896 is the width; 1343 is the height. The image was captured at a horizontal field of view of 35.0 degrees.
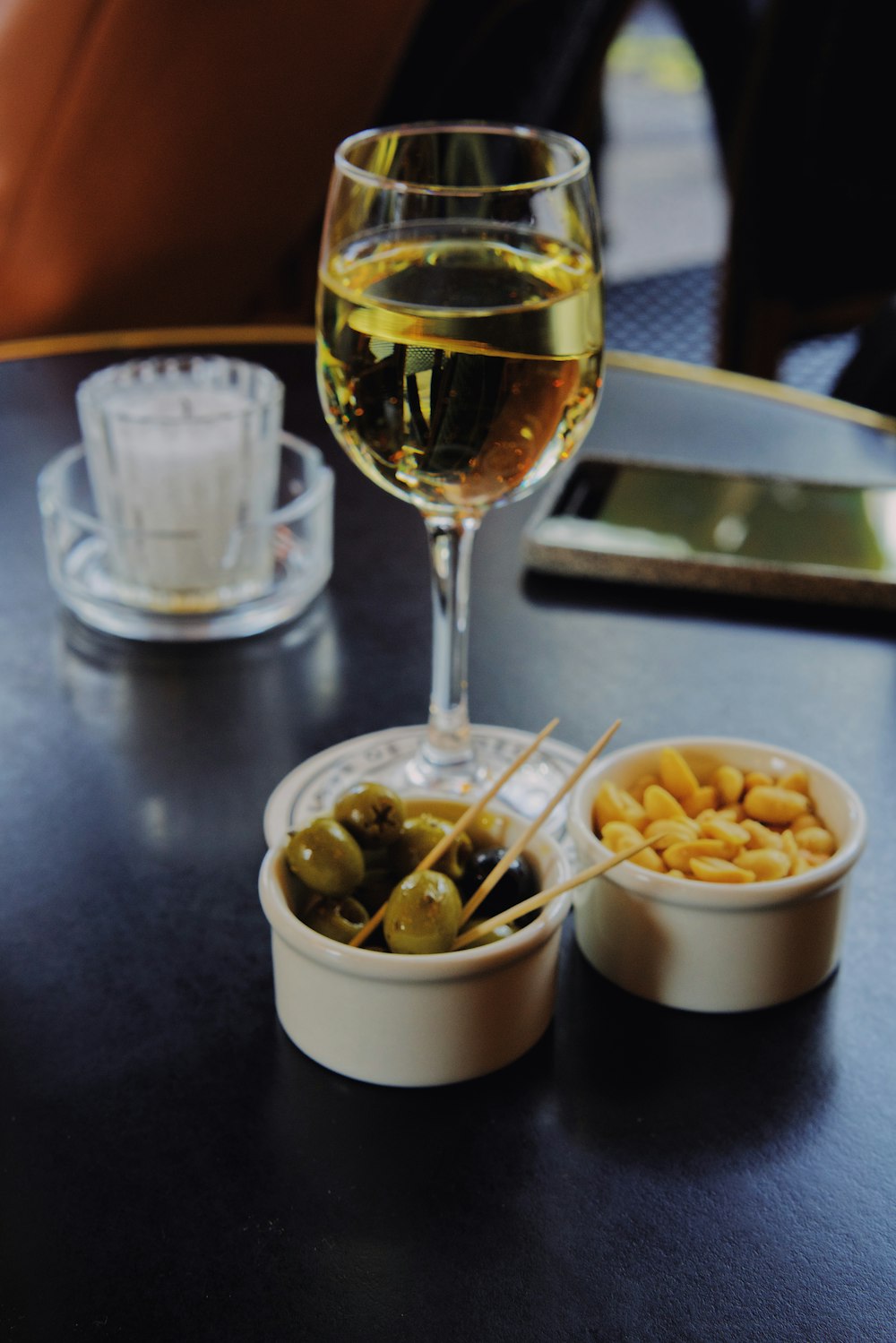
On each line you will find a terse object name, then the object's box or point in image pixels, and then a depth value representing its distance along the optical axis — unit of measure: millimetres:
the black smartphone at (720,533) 830
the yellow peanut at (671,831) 529
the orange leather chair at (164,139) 1415
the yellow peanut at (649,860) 520
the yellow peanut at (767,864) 517
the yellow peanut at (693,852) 522
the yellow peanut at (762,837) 537
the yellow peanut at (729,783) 574
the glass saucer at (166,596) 811
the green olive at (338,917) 491
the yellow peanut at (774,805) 561
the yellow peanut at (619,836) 530
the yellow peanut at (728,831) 530
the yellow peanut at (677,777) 570
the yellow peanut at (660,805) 554
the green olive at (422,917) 468
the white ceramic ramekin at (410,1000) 463
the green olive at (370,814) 511
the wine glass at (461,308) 565
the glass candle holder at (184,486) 830
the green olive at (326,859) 489
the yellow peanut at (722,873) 511
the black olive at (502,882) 513
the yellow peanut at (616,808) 549
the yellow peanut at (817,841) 544
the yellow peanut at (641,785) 578
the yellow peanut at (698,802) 567
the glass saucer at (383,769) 624
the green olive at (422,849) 518
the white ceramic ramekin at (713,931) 503
